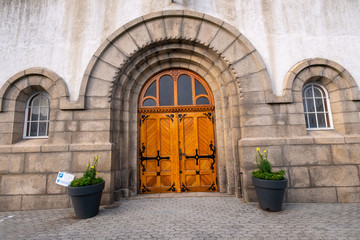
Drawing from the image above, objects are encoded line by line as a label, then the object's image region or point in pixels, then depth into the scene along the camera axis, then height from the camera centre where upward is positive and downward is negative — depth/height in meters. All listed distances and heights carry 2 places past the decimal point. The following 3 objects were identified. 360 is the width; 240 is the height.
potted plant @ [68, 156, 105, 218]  3.71 -0.96
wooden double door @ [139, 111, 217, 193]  5.34 -0.19
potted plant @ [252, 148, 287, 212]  3.80 -0.93
